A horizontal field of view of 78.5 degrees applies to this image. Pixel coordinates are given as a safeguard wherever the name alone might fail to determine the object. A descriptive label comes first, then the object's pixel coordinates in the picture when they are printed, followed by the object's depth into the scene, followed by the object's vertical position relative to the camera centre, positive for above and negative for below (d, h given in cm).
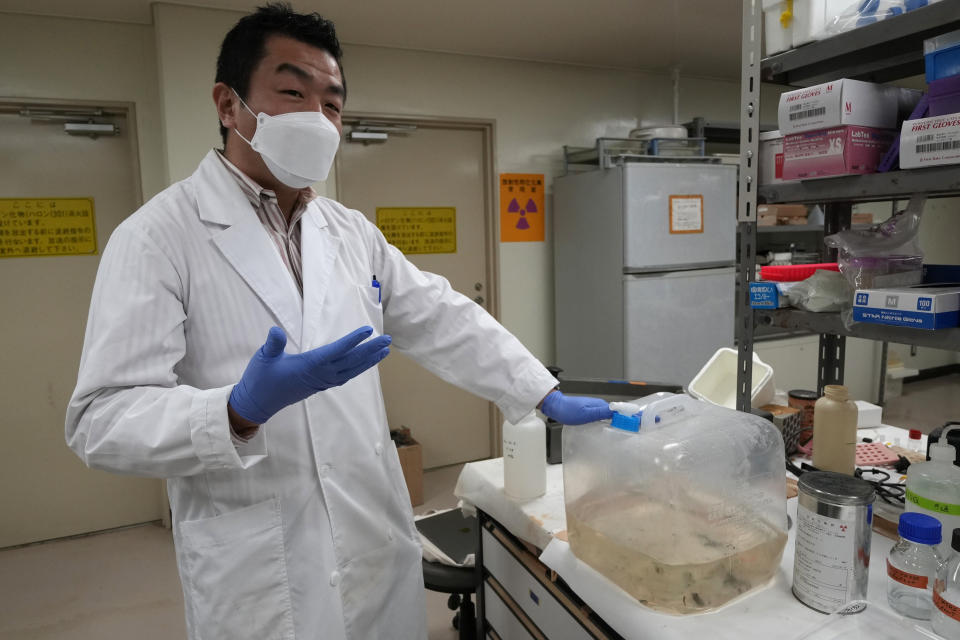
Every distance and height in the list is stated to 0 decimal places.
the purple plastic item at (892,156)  94 +16
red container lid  118 -4
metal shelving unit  91 +21
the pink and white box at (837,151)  99 +17
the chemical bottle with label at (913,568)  80 -45
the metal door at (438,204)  316 +25
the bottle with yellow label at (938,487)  88 -37
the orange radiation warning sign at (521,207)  336 +28
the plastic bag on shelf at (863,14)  97 +39
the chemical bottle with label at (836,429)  125 -39
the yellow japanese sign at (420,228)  321 +16
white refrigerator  299 -6
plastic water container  91 -43
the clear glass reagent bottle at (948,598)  75 -45
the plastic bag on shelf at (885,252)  105 -1
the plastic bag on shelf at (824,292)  109 -8
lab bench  87 -56
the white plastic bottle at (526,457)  129 -44
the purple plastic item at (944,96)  88 +23
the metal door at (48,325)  264 -28
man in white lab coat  90 -20
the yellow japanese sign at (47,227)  260 +16
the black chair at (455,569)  158 -90
